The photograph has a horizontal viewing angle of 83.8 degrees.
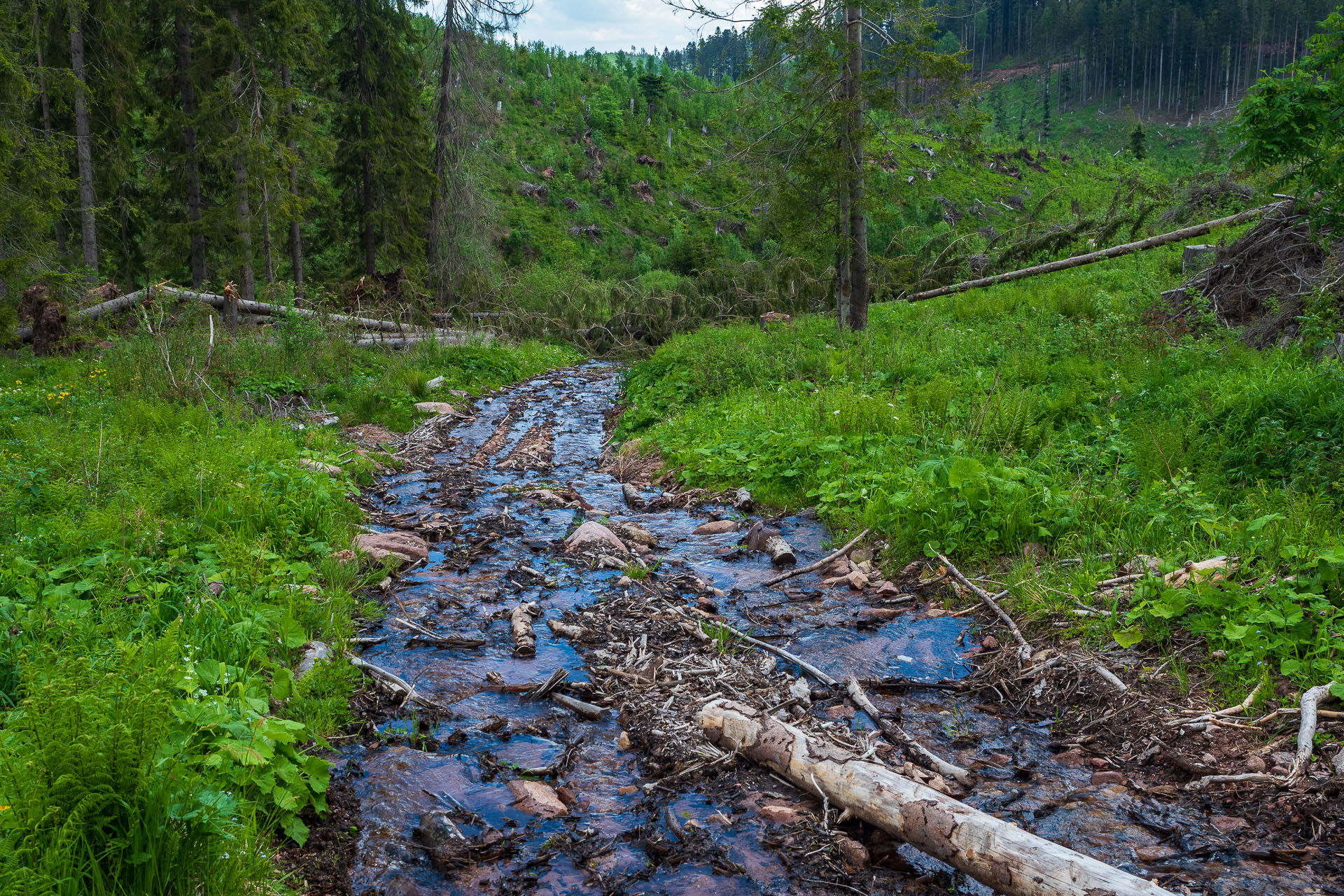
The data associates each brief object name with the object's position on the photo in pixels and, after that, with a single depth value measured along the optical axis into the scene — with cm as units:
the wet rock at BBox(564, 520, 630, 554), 631
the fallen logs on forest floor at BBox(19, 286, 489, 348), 1290
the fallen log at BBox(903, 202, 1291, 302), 1479
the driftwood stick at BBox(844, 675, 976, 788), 328
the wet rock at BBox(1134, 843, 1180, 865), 273
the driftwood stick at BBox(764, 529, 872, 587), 573
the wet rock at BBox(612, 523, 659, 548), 663
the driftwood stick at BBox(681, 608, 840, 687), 417
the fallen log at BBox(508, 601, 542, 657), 461
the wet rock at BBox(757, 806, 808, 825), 305
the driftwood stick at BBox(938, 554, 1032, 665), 430
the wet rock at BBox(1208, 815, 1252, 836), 287
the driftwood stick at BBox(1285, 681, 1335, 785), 299
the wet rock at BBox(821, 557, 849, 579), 582
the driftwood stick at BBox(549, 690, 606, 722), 391
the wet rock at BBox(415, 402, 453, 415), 1204
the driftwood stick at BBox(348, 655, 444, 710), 397
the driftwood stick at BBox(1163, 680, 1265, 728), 343
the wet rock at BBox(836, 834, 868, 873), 280
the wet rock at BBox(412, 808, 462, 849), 298
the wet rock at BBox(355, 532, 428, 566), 580
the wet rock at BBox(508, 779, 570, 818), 318
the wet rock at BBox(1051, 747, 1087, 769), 343
